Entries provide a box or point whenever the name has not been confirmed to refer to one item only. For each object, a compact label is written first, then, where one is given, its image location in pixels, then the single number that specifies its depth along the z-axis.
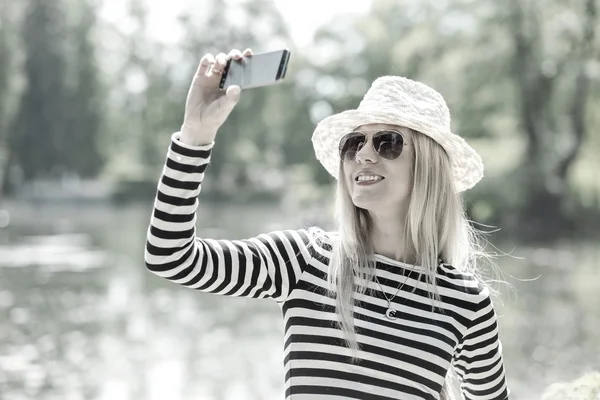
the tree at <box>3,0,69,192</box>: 37.88
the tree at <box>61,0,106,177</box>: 39.34
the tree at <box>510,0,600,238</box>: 21.08
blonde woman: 1.51
